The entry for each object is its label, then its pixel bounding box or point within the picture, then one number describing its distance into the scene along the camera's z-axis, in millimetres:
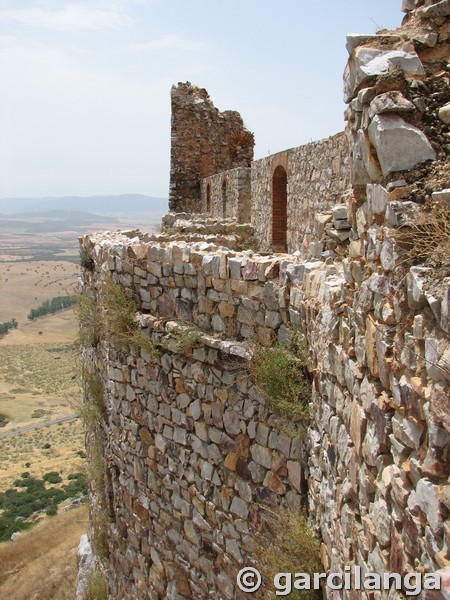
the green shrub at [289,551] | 3549
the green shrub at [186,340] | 4664
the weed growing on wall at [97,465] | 7242
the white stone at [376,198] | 2569
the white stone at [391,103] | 2562
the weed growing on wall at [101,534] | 7343
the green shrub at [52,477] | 28375
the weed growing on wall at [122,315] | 5539
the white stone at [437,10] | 2771
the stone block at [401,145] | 2516
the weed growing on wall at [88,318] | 6824
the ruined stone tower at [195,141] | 18016
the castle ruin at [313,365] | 2254
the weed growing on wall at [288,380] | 3783
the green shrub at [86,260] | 7073
